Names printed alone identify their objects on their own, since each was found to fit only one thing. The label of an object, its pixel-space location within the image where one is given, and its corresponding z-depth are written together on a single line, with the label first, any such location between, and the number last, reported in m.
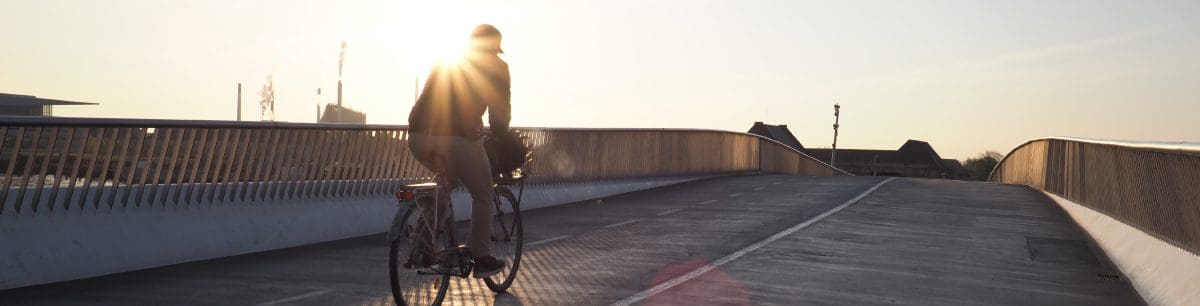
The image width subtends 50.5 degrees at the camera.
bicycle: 7.85
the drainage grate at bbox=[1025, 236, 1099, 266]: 12.79
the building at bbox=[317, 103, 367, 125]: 121.69
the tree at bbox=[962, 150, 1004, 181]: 187.46
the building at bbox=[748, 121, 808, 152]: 156.75
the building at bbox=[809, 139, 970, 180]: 161.62
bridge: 9.65
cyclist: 8.34
